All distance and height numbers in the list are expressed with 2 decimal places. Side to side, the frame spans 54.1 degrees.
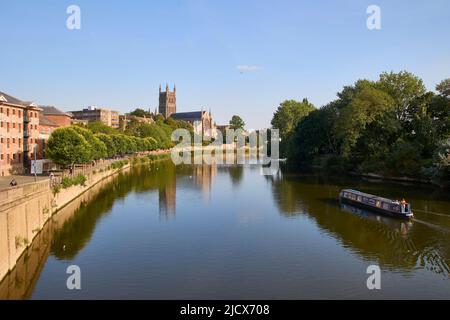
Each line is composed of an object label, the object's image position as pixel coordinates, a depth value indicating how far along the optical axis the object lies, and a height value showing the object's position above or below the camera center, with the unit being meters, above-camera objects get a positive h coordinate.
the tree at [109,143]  99.56 +1.61
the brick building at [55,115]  101.88 +8.25
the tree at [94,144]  73.54 +1.12
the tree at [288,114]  161.38 +13.06
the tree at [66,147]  61.69 +0.45
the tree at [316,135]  107.38 +3.53
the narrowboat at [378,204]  42.72 -5.86
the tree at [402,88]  90.71 +12.85
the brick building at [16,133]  60.97 +2.64
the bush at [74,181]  49.00 -3.69
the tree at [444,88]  76.94 +10.76
